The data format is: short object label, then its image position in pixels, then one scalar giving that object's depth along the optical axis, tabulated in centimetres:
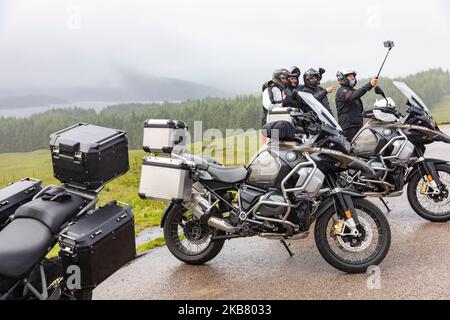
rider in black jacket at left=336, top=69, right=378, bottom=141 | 825
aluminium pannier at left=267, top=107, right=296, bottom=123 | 518
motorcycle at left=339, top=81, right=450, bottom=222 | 673
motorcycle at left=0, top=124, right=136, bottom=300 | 341
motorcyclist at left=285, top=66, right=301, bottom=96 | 793
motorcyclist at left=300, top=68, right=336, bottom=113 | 887
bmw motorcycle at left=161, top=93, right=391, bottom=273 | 491
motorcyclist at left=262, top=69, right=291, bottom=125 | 804
